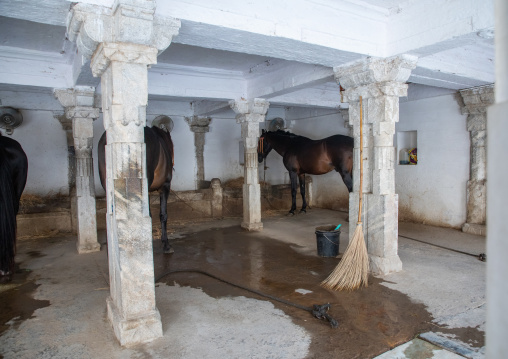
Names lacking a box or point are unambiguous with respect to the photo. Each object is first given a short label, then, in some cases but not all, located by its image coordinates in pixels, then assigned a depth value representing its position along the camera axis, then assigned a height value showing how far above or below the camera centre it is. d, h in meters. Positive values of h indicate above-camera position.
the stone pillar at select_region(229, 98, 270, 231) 7.19 +0.13
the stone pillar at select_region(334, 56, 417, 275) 4.44 +0.22
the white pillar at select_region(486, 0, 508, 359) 0.71 -0.08
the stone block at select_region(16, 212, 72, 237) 7.26 -1.11
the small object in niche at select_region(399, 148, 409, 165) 8.45 +0.09
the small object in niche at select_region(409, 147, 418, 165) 8.17 +0.06
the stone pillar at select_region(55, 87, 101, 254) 5.79 -0.01
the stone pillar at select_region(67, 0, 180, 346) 2.90 +0.27
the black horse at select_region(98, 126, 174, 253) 5.54 +0.02
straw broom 4.22 -1.25
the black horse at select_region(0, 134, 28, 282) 4.46 -0.35
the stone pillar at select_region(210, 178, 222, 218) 9.21 -0.88
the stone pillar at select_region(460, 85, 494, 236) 6.70 -0.03
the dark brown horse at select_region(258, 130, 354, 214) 8.52 +0.21
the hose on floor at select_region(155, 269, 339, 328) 3.34 -1.43
